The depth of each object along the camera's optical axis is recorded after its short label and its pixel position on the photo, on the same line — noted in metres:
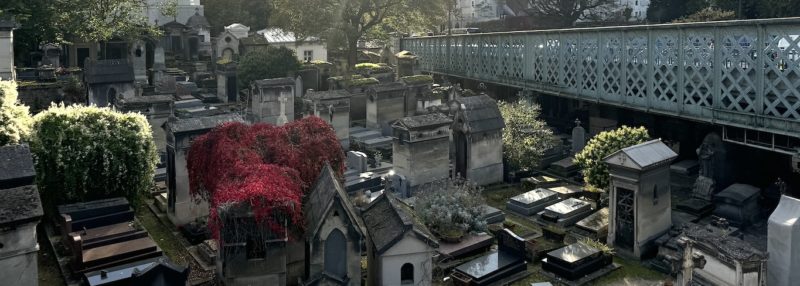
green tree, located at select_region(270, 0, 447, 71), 38.53
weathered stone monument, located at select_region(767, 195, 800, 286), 12.29
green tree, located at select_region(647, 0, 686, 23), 56.72
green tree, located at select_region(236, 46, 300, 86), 36.53
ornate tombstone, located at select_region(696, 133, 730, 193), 19.83
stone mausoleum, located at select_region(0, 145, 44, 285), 10.84
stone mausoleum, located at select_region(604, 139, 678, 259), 15.17
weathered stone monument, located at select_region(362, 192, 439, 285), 12.59
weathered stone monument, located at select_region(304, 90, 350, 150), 26.23
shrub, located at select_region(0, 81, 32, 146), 15.51
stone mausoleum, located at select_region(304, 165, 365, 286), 12.18
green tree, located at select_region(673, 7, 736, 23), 33.29
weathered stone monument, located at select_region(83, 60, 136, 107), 28.94
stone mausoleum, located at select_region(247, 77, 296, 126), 27.11
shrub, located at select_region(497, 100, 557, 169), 22.34
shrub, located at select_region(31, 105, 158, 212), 16.09
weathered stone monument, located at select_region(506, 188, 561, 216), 18.75
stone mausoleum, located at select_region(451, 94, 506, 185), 21.08
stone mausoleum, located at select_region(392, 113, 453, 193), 20.14
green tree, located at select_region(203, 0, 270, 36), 59.31
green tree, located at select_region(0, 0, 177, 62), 35.16
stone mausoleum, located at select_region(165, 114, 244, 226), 17.30
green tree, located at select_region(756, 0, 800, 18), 41.72
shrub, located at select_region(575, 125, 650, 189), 18.27
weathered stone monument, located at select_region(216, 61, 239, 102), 36.88
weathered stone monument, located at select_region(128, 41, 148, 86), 40.38
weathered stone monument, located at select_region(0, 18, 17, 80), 28.12
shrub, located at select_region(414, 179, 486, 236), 15.88
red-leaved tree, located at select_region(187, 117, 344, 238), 12.03
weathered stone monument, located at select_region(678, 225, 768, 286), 11.77
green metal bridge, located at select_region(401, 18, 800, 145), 18.11
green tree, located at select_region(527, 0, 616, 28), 56.34
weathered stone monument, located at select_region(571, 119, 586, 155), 24.80
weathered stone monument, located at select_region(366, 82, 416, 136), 29.17
